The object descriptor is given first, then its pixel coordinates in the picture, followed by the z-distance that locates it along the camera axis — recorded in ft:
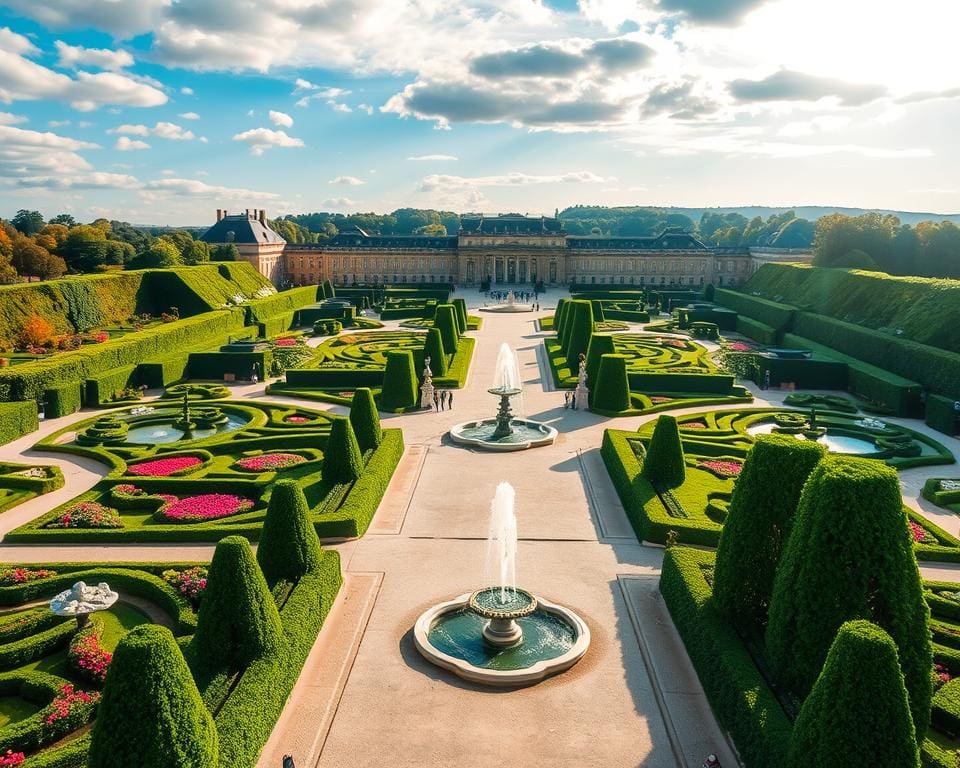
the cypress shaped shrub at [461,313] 203.38
